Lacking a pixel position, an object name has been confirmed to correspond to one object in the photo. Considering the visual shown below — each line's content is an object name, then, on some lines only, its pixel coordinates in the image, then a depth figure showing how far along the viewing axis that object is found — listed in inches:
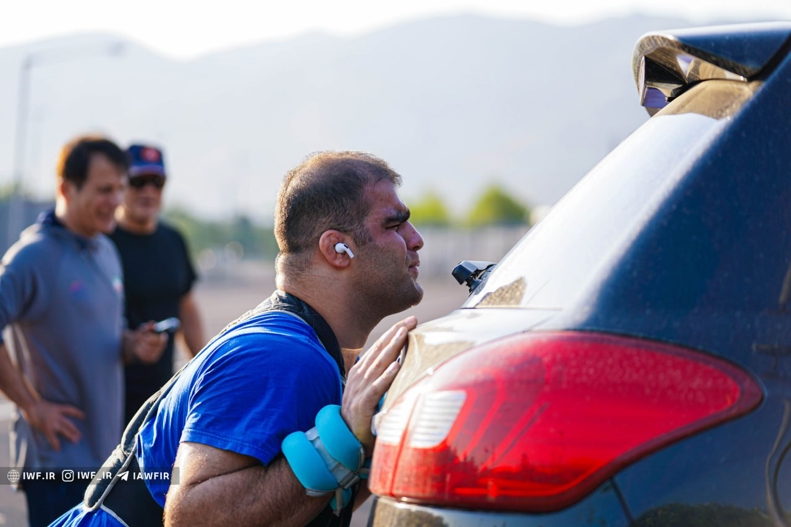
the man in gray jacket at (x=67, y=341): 341.1
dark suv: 118.6
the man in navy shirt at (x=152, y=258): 437.1
